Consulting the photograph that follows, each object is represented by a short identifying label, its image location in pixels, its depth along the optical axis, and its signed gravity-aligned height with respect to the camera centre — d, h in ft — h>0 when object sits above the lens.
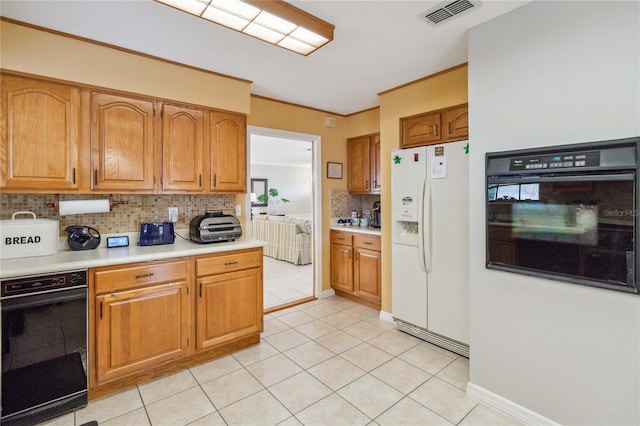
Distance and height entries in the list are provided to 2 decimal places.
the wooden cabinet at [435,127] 9.35 +2.72
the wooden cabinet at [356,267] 12.17 -2.38
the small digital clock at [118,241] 8.22 -0.82
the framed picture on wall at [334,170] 13.92 +1.85
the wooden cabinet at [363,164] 13.39 +2.10
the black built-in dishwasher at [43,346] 5.88 -2.73
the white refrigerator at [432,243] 8.63 -0.99
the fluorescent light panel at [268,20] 5.84 +3.96
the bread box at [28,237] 6.49 -0.56
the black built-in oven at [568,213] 5.02 -0.06
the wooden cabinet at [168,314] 6.89 -2.64
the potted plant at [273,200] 32.81 +1.21
